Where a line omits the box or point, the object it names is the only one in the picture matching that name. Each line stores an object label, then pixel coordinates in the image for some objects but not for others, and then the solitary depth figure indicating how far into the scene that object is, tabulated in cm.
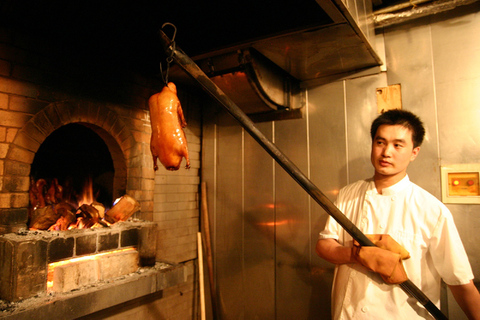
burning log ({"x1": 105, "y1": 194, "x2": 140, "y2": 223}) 271
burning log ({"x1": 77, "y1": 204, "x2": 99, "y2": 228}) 259
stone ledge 188
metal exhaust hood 215
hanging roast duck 171
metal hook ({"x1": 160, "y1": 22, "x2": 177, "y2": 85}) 154
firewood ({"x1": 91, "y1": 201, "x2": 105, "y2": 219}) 272
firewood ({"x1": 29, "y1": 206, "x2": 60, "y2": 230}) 229
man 175
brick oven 204
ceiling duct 269
